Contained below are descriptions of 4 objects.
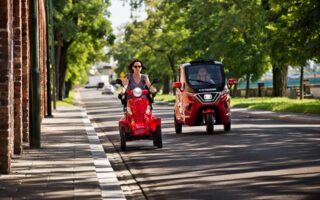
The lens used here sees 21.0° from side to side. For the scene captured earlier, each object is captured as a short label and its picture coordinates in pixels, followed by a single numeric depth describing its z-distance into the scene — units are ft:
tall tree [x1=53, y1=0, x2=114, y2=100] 194.08
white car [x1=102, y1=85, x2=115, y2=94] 439.63
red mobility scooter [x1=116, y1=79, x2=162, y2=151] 62.85
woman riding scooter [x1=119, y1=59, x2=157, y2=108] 63.77
